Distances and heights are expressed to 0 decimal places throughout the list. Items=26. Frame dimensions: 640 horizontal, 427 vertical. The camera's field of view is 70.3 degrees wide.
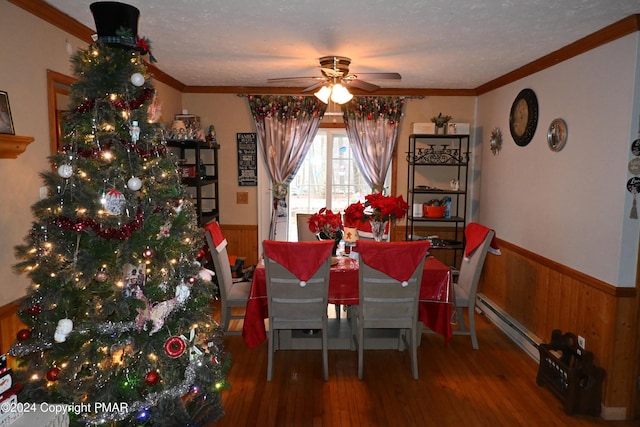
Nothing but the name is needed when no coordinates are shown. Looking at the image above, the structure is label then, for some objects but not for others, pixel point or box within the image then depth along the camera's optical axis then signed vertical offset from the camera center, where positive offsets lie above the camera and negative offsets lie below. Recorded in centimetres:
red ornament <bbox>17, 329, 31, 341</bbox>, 206 -74
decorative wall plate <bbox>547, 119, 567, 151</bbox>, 357 +35
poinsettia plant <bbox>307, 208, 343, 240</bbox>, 371 -39
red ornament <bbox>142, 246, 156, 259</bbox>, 208 -36
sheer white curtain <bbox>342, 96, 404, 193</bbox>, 543 +54
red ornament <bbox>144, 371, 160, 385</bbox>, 211 -95
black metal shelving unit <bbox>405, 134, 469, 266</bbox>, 530 +0
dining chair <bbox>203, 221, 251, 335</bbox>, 378 -92
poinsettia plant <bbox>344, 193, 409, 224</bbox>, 368 -27
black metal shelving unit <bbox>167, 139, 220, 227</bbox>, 477 +2
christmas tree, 204 -39
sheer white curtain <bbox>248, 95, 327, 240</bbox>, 542 +55
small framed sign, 553 +19
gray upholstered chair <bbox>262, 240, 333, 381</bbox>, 320 -79
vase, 385 -45
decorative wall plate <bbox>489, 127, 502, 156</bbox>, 486 +40
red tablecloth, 350 -93
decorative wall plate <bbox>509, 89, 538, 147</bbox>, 407 +57
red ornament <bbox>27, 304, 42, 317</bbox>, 204 -61
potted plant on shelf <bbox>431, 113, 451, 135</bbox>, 515 +62
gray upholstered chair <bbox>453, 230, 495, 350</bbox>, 382 -94
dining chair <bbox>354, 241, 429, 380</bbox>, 323 -80
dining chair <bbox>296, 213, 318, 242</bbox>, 473 -56
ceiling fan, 347 +78
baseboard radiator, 390 -141
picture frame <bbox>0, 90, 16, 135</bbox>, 233 +29
